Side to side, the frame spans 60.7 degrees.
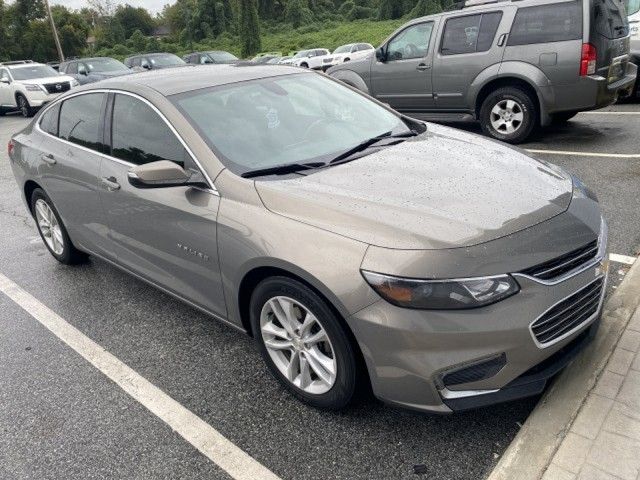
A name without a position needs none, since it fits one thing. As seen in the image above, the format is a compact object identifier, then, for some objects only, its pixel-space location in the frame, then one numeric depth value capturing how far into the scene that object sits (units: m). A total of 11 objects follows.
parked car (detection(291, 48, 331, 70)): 30.55
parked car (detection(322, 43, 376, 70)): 30.09
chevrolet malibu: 2.18
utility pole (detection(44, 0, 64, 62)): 37.79
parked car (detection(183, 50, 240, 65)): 23.66
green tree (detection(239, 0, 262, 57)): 52.16
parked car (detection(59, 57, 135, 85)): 18.92
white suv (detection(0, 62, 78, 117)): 17.38
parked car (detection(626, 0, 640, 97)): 8.74
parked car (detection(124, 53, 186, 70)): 20.95
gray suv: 6.63
